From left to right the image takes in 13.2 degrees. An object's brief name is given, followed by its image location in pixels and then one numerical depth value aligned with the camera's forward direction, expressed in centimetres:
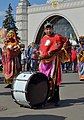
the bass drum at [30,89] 658
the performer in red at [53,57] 727
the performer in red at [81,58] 1271
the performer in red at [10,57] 988
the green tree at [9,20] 7062
